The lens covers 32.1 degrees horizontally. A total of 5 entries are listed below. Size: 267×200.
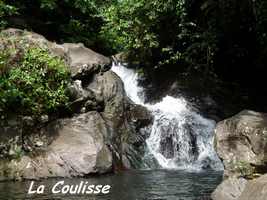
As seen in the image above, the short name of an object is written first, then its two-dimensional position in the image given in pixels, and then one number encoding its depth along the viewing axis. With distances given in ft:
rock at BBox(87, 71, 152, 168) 52.08
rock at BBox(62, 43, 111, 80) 54.65
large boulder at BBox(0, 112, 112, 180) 43.91
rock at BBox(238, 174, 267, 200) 20.34
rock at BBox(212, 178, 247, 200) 29.76
